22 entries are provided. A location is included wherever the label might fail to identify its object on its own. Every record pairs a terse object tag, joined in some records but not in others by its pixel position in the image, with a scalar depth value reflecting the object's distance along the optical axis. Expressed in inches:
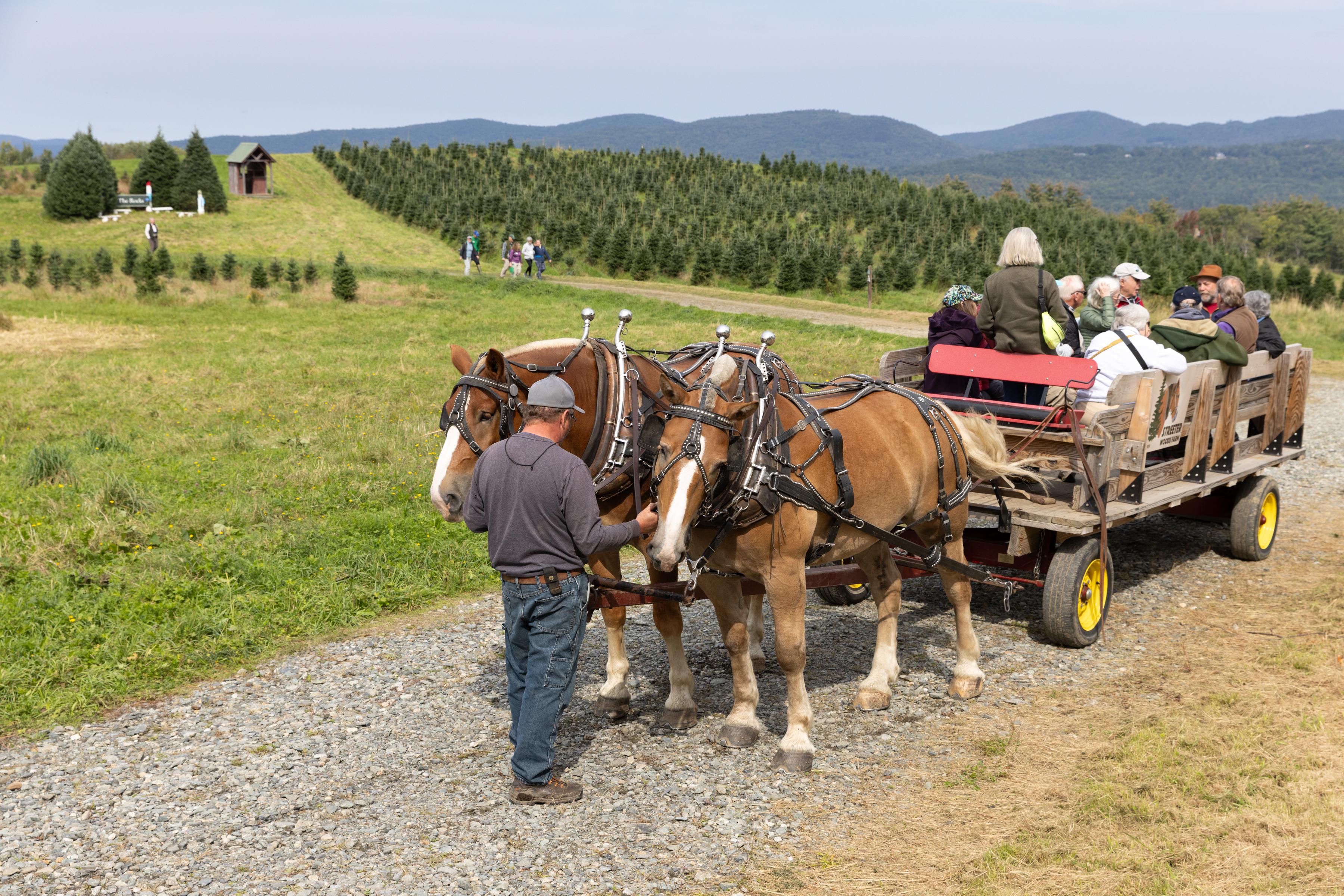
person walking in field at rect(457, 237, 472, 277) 1525.3
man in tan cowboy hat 379.6
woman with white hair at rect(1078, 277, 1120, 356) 333.7
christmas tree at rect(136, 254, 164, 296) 1154.7
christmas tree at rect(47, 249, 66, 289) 1237.7
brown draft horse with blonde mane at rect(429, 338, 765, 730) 194.4
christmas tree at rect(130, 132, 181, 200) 2103.8
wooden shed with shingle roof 2273.6
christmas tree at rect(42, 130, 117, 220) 1967.3
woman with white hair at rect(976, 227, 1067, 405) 294.5
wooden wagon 271.0
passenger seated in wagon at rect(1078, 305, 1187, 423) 295.4
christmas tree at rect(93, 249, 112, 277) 1349.7
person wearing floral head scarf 315.6
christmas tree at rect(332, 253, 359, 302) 1185.4
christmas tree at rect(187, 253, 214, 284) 1336.1
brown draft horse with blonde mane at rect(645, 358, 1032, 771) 184.7
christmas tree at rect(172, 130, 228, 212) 2064.5
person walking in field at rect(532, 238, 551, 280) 1512.1
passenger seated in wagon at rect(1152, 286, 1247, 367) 320.2
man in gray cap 181.9
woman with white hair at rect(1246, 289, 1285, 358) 365.7
